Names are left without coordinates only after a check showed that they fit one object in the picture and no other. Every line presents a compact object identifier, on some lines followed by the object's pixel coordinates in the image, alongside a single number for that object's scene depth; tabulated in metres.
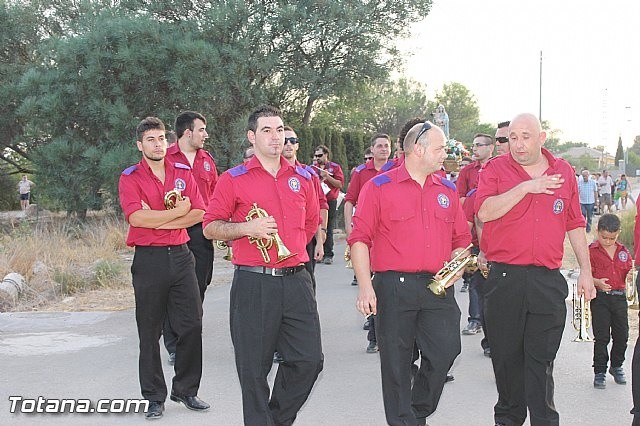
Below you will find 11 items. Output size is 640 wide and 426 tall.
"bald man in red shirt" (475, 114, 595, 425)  5.03
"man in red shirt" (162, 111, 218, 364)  7.41
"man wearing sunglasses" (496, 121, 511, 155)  7.32
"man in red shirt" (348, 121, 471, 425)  4.88
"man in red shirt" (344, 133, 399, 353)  7.90
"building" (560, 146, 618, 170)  149.93
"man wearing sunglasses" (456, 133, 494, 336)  7.95
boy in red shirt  6.49
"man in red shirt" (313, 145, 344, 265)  14.01
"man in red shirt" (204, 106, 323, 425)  4.87
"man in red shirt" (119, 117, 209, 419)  5.80
